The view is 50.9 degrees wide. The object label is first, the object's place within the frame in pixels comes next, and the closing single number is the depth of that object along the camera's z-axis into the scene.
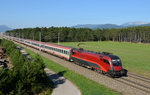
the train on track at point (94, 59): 24.03
